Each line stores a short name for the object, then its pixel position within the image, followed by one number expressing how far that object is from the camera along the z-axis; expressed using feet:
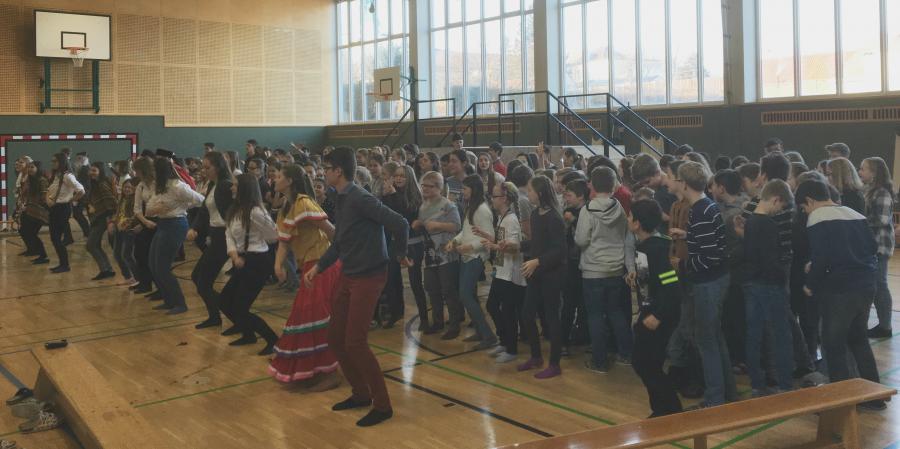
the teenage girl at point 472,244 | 20.94
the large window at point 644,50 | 53.11
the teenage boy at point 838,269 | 15.17
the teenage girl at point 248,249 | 21.31
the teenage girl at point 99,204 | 33.83
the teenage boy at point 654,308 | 14.53
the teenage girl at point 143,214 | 27.76
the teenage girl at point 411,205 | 23.41
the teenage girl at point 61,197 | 37.60
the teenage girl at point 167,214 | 26.73
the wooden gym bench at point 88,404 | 12.98
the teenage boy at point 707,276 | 15.92
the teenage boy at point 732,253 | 17.21
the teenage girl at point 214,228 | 23.93
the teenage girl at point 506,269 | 20.12
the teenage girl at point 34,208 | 38.09
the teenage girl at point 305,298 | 18.61
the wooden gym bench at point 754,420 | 11.44
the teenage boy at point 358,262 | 15.57
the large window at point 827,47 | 44.60
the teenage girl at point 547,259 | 18.70
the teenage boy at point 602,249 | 18.52
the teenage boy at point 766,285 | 16.14
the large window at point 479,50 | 65.26
